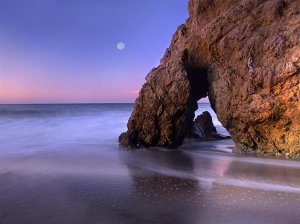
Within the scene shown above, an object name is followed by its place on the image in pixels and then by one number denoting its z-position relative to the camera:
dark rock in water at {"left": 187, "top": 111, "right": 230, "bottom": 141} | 12.23
